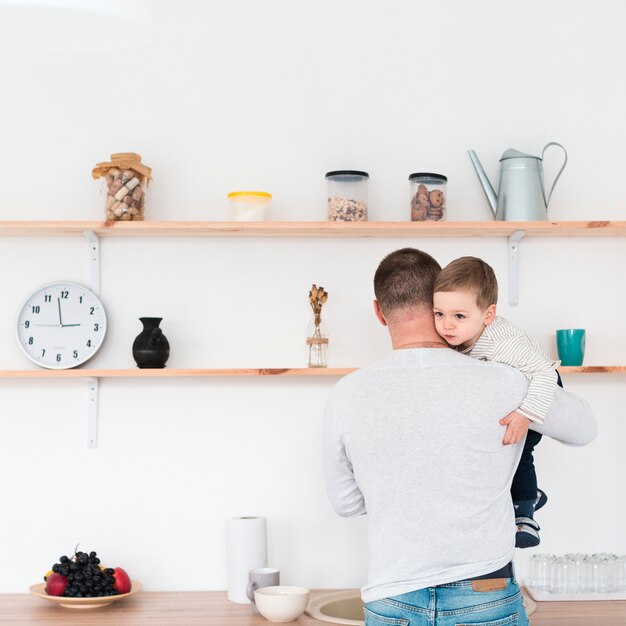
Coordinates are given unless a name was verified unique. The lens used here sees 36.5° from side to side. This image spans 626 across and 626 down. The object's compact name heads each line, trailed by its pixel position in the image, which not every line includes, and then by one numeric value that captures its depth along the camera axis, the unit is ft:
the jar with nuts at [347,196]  8.26
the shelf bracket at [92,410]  8.52
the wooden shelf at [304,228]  8.07
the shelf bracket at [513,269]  8.65
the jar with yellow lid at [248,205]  8.25
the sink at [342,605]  7.89
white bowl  7.38
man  5.77
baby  5.89
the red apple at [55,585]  7.77
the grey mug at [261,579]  7.77
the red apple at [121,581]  7.90
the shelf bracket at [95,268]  8.61
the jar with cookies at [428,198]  8.29
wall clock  8.44
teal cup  8.29
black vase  8.18
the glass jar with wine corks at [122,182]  8.19
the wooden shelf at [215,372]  8.00
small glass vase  8.33
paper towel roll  8.04
